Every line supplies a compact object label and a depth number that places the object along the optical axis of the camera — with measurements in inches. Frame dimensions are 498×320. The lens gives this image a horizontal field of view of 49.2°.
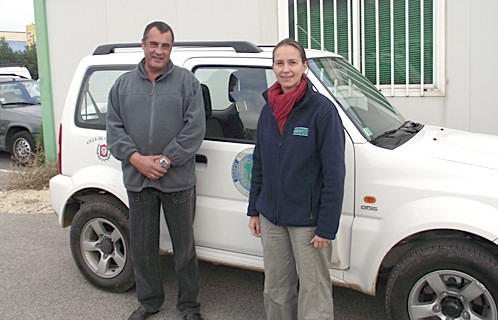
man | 142.4
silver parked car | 416.2
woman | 115.5
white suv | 124.1
